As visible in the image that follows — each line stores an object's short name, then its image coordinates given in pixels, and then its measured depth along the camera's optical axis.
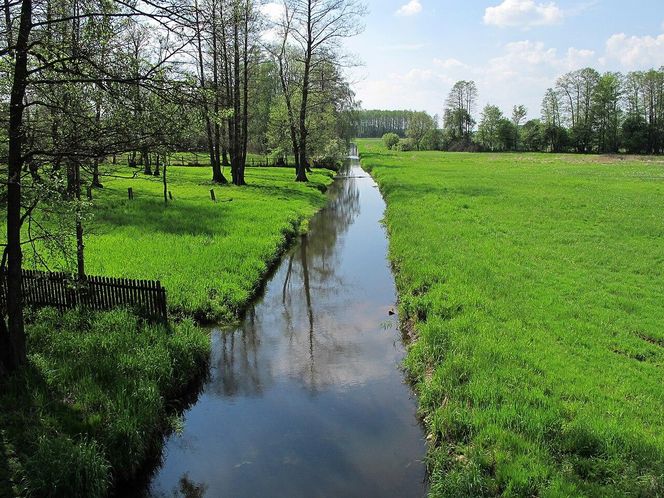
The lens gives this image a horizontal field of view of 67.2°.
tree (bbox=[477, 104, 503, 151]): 122.12
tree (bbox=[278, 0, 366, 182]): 41.72
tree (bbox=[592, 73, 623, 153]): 98.00
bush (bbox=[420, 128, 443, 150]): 131.88
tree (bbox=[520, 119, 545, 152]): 108.31
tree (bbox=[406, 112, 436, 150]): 138.11
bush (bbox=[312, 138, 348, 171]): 56.78
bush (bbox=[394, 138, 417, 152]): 136.00
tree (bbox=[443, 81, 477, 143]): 130.25
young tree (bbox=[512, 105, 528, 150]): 125.75
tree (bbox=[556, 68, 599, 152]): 101.56
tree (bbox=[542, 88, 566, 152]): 105.11
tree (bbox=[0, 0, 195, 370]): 7.83
